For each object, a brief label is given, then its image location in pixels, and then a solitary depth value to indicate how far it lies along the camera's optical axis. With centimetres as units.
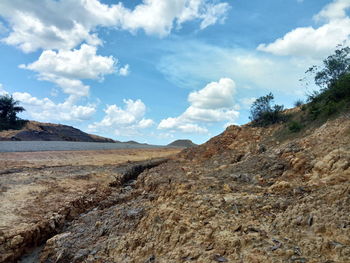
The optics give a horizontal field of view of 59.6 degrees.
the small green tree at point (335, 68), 1408
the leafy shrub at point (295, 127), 1328
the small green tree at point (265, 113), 1733
